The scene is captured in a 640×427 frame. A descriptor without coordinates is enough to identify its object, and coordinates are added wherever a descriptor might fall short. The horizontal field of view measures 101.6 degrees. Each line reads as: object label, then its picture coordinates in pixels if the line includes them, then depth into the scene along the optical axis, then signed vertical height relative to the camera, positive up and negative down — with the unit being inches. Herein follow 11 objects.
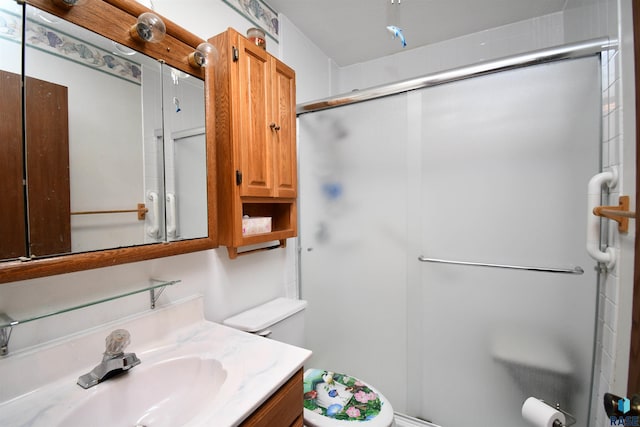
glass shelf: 23.7 -10.3
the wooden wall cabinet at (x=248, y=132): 43.7 +13.7
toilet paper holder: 42.6 -35.9
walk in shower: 45.1 -6.0
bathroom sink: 26.7 -21.2
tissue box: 46.4 -3.2
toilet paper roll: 33.8 -27.6
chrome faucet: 28.3 -17.3
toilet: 41.9 -33.6
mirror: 26.2 +8.4
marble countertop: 24.4 -18.6
